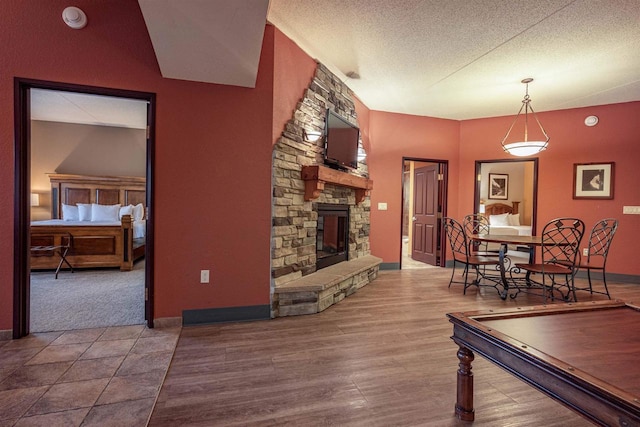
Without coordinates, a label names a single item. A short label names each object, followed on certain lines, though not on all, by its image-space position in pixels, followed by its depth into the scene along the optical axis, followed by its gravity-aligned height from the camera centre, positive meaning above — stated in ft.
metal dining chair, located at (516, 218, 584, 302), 11.32 -2.11
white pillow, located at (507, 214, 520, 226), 25.95 -0.59
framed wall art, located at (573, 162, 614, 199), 15.89 +1.77
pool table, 3.01 -1.71
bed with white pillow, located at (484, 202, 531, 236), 22.04 -0.51
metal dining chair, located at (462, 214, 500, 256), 16.55 -0.88
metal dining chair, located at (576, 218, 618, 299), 15.55 -1.62
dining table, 12.04 -1.15
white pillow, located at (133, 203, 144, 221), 19.99 -0.56
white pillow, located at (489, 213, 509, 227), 25.42 -0.68
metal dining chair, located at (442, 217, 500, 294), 12.83 -2.11
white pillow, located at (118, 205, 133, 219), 19.55 -0.43
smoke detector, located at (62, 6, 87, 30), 7.68 +4.66
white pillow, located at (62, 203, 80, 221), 19.20 -0.69
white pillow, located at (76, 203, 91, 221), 18.72 -0.59
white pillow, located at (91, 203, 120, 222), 18.52 -0.62
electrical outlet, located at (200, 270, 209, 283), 9.01 -2.08
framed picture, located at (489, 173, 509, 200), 28.04 +2.34
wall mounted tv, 11.97 +2.76
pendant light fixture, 13.07 +2.86
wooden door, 19.19 -0.31
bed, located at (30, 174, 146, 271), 14.94 -1.62
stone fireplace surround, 9.67 -0.06
